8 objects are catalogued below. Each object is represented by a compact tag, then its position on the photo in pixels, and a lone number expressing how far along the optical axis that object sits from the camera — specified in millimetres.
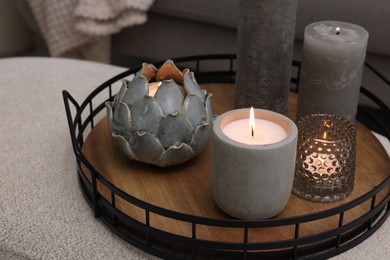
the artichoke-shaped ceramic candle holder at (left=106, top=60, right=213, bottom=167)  912
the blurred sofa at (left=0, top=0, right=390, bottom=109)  1474
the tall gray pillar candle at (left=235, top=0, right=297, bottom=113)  1028
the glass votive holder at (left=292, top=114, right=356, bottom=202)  901
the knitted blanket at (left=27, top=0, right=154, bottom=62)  1685
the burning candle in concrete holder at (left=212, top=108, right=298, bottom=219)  830
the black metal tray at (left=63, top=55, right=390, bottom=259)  823
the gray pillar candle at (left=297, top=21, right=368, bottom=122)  990
